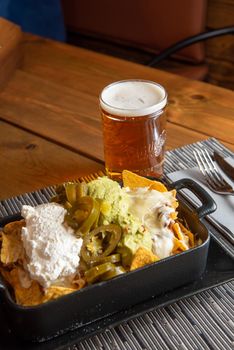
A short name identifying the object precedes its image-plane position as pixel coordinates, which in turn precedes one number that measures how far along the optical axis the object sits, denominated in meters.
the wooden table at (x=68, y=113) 1.12
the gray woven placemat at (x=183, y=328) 0.70
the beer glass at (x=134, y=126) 0.98
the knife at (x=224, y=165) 1.01
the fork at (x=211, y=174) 0.98
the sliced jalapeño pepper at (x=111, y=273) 0.68
